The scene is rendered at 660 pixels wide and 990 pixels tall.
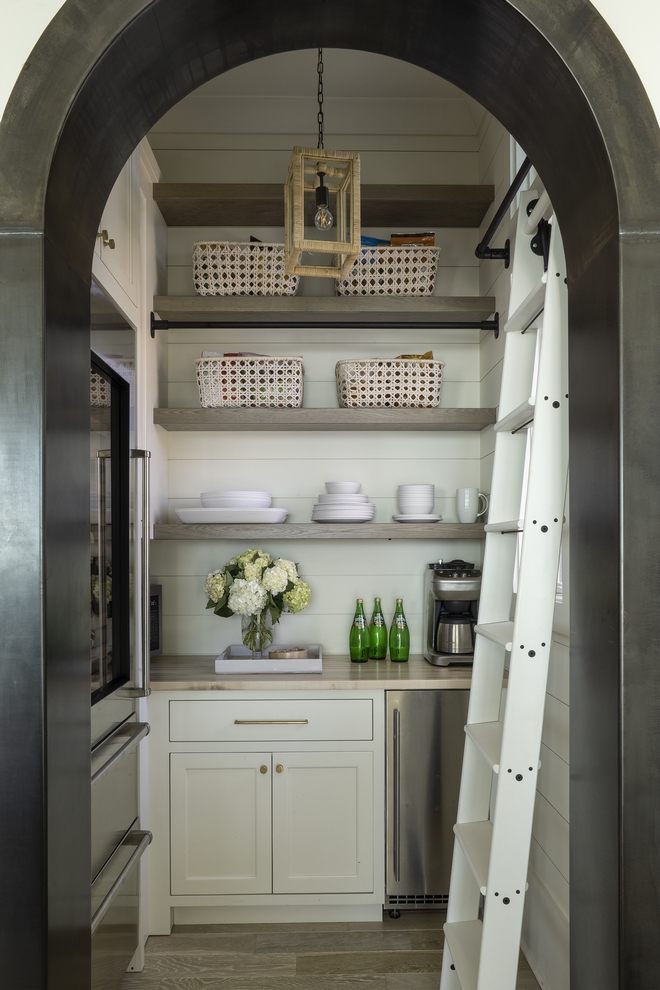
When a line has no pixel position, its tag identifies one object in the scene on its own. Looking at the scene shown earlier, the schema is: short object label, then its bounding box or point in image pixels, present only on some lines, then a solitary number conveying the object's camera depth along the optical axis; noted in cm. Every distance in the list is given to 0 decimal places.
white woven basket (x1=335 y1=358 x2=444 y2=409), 293
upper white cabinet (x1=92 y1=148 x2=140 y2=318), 215
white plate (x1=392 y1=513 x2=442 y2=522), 299
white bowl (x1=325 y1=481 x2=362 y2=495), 301
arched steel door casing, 116
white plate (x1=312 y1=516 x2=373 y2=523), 296
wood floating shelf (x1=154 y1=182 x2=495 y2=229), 296
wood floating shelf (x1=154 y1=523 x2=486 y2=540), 290
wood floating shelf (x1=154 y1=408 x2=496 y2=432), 290
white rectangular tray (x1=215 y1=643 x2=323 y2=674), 281
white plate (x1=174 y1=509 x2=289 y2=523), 296
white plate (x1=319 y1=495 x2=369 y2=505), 297
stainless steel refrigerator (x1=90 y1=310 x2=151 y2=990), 205
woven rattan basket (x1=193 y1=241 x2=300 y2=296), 291
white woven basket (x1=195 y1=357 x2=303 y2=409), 291
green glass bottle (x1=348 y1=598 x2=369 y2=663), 303
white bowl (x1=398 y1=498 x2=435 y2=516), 301
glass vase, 297
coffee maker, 290
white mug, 304
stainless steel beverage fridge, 271
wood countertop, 269
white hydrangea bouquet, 287
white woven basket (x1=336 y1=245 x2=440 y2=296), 292
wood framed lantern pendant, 201
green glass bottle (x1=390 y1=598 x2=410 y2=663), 301
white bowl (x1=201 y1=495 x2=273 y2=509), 300
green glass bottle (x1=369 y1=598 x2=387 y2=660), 309
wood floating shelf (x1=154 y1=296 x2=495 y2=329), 292
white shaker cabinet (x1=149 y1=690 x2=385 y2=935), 268
